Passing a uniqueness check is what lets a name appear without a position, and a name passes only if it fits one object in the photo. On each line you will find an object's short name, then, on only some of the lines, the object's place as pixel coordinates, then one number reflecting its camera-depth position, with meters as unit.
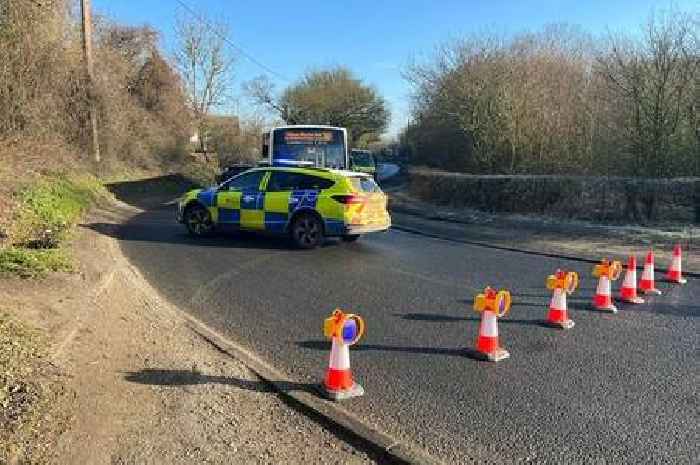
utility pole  21.94
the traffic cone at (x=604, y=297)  7.65
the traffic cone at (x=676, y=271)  9.73
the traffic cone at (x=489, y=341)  5.66
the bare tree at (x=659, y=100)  17.89
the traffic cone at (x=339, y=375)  4.66
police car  12.09
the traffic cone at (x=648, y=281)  8.80
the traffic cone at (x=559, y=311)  6.85
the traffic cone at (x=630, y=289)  8.17
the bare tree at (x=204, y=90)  47.69
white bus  19.44
